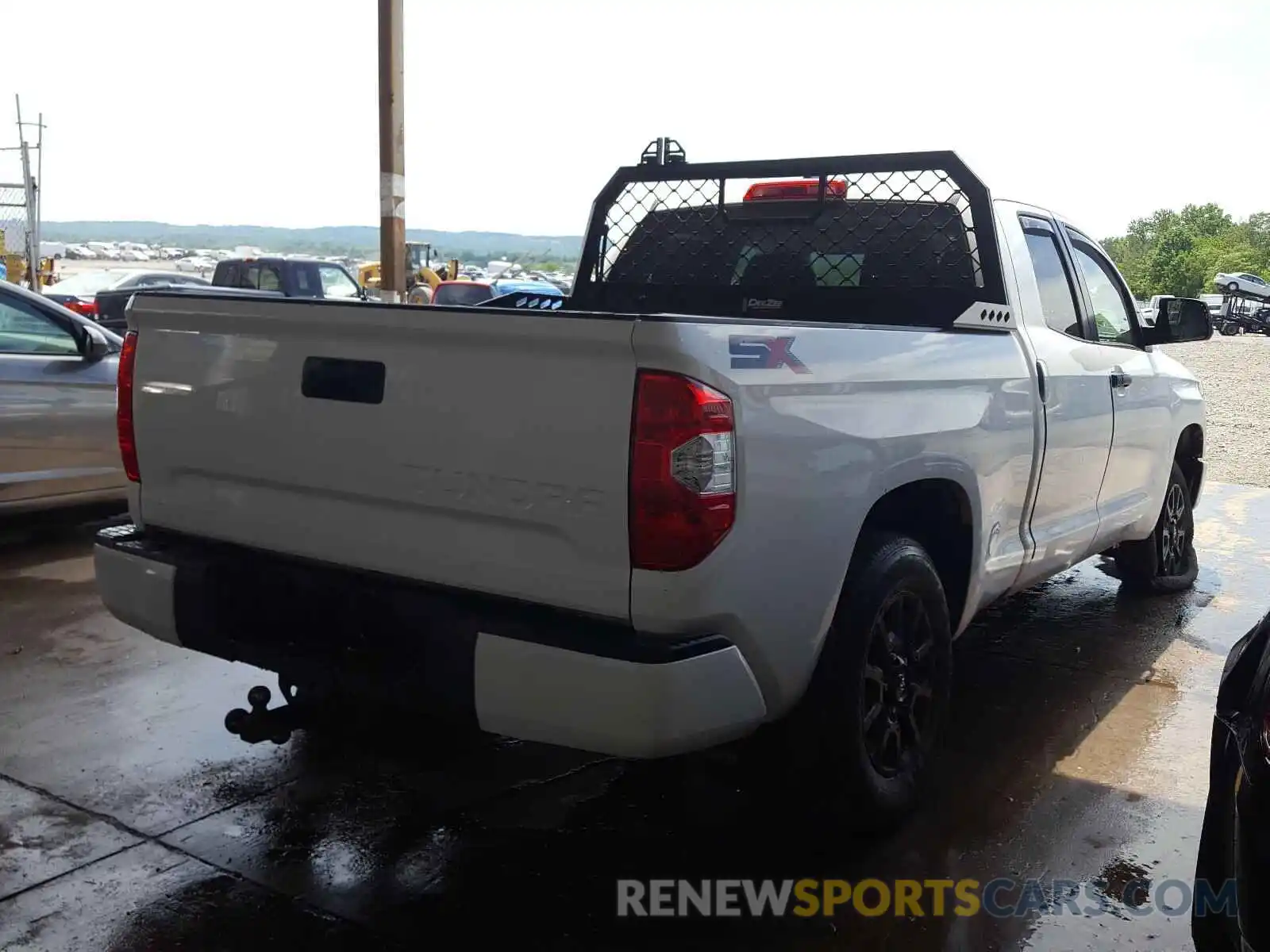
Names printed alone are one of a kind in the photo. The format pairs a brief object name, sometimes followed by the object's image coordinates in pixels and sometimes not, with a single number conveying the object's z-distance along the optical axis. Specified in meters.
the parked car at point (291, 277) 17.08
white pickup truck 2.49
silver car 6.17
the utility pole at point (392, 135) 9.45
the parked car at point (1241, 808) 1.87
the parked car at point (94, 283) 18.45
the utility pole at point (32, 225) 18.52
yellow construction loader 23.13
